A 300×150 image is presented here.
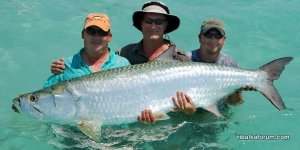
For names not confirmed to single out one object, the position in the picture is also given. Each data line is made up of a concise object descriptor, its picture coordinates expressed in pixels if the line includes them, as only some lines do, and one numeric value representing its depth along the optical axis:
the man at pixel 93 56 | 5.34
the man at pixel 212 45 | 6.03
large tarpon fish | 4.93
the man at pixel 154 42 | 5.28
